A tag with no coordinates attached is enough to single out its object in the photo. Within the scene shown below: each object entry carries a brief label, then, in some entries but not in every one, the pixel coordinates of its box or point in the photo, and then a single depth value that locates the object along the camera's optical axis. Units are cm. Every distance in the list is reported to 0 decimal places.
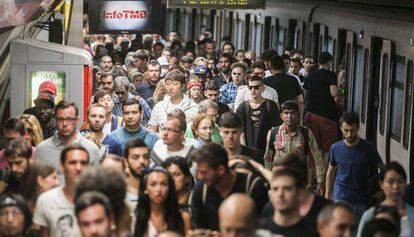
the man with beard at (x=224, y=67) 2189
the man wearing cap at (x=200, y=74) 1881
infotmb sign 2439
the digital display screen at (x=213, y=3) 2391
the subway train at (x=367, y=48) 1733
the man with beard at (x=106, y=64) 2239
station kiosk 1700
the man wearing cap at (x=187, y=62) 2334
